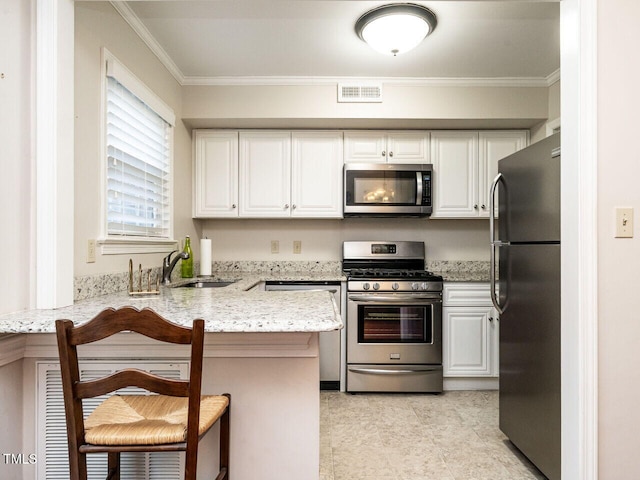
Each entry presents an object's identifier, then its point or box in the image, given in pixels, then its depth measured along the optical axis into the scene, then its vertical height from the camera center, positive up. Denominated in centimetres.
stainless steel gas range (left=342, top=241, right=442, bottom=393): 307 -74
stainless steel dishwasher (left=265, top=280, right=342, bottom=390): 312 -88
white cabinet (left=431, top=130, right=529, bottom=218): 342 +65
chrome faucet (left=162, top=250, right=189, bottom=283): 252 -17
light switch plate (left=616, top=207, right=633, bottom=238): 145 +6
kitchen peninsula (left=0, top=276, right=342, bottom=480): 139 -50
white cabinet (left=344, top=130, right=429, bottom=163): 343 +82
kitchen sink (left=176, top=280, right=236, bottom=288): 286 -32
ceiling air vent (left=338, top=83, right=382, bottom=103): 313 +119
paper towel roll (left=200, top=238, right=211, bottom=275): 324 -13
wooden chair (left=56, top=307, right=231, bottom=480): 103 -40
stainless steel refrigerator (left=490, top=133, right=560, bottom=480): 180 -31
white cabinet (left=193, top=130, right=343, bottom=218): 343 +57
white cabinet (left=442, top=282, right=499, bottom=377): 317 -76
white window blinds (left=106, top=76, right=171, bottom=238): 210 +46
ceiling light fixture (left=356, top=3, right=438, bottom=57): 215 +122
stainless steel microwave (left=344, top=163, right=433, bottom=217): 333 +44
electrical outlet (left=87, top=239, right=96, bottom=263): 186 -5
